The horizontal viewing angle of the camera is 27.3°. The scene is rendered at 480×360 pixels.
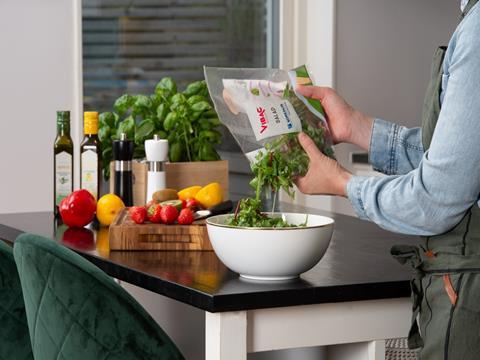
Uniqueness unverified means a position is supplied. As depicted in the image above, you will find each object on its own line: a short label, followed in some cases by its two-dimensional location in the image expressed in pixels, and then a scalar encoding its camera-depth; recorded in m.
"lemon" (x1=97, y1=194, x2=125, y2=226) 2.55
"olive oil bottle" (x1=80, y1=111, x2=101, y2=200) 2.77
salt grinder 2.66
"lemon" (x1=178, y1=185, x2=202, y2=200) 2.52
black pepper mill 2.70
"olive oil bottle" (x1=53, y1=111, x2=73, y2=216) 2.77
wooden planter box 2.77
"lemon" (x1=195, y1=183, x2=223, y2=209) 2.47
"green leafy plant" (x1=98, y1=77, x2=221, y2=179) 2.87
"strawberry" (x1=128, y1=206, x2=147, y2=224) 2.20
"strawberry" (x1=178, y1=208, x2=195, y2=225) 2.17
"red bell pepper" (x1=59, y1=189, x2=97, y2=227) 2.54
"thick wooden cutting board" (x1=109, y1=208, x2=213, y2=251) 2.13
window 4.16
